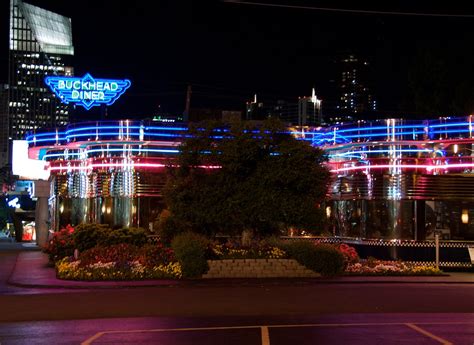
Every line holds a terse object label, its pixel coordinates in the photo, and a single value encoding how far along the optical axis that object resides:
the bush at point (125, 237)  29.45
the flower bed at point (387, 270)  27.00
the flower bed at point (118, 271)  25.06
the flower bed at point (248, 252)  26.17
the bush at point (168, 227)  27.88
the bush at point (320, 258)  26.06
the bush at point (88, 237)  29.58
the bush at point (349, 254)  27.97
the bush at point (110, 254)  26.39
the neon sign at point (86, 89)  42.56
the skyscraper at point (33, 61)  149.25
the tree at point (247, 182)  26.58
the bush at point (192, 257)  25.11
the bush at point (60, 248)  30.17
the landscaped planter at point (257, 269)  25.58
